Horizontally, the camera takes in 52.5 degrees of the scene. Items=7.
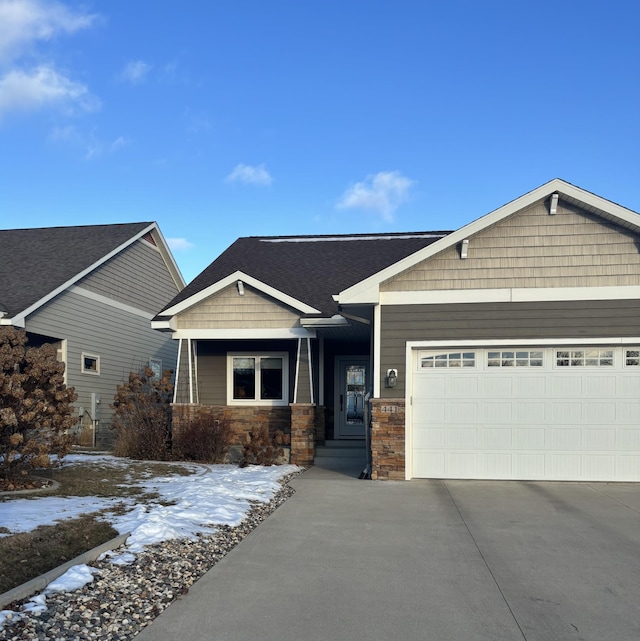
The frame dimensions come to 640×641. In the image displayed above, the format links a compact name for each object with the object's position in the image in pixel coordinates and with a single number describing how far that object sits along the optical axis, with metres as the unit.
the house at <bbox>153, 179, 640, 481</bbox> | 10.66
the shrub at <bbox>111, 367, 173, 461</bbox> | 12.91
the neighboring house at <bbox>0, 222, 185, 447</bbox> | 14.97
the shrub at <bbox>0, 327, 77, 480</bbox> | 8.21
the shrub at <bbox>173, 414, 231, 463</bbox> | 12.71
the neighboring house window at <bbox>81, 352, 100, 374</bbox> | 16.39
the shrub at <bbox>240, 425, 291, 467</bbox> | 12.34
